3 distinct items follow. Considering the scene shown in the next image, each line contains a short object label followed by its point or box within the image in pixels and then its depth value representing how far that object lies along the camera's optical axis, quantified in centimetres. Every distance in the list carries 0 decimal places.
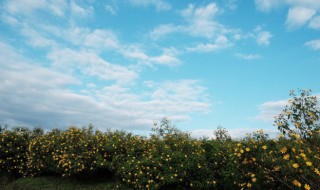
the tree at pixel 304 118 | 655
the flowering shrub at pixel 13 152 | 1338
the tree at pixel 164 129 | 1633
